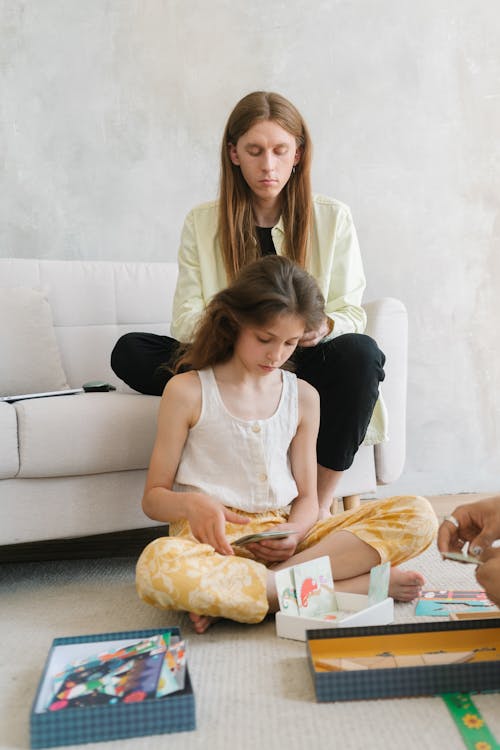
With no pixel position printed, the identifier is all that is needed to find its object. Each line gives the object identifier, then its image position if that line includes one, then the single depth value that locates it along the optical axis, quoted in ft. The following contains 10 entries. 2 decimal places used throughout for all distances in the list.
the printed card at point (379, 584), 4.75
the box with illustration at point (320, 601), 4.66
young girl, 4.87
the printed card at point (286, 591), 4.76
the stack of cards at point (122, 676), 3.54
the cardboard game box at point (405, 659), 3.67
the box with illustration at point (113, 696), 3.42
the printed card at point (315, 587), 4.86
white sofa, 6.02
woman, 6.25
